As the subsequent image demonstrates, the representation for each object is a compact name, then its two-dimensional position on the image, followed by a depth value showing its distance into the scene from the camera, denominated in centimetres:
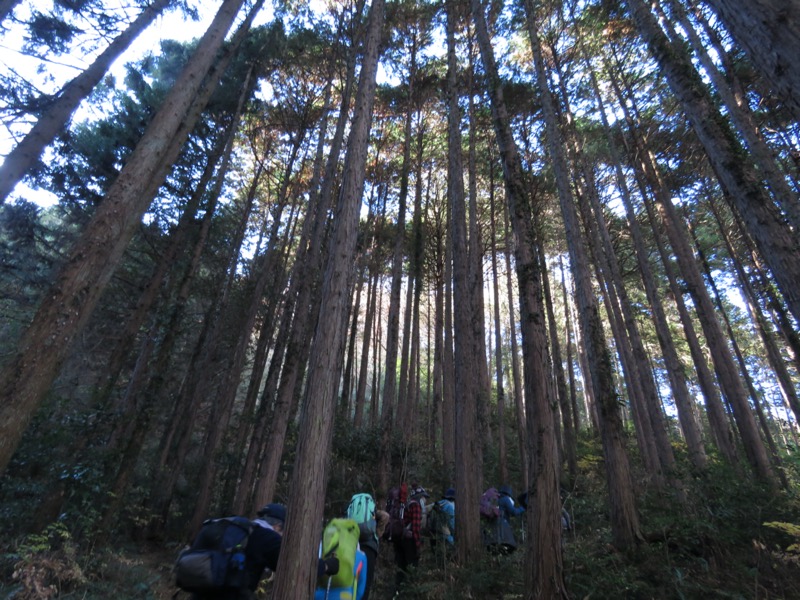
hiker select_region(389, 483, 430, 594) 604
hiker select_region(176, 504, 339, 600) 259
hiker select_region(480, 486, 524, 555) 635
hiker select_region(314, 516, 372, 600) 328
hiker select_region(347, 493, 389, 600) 395
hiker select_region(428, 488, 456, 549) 660
